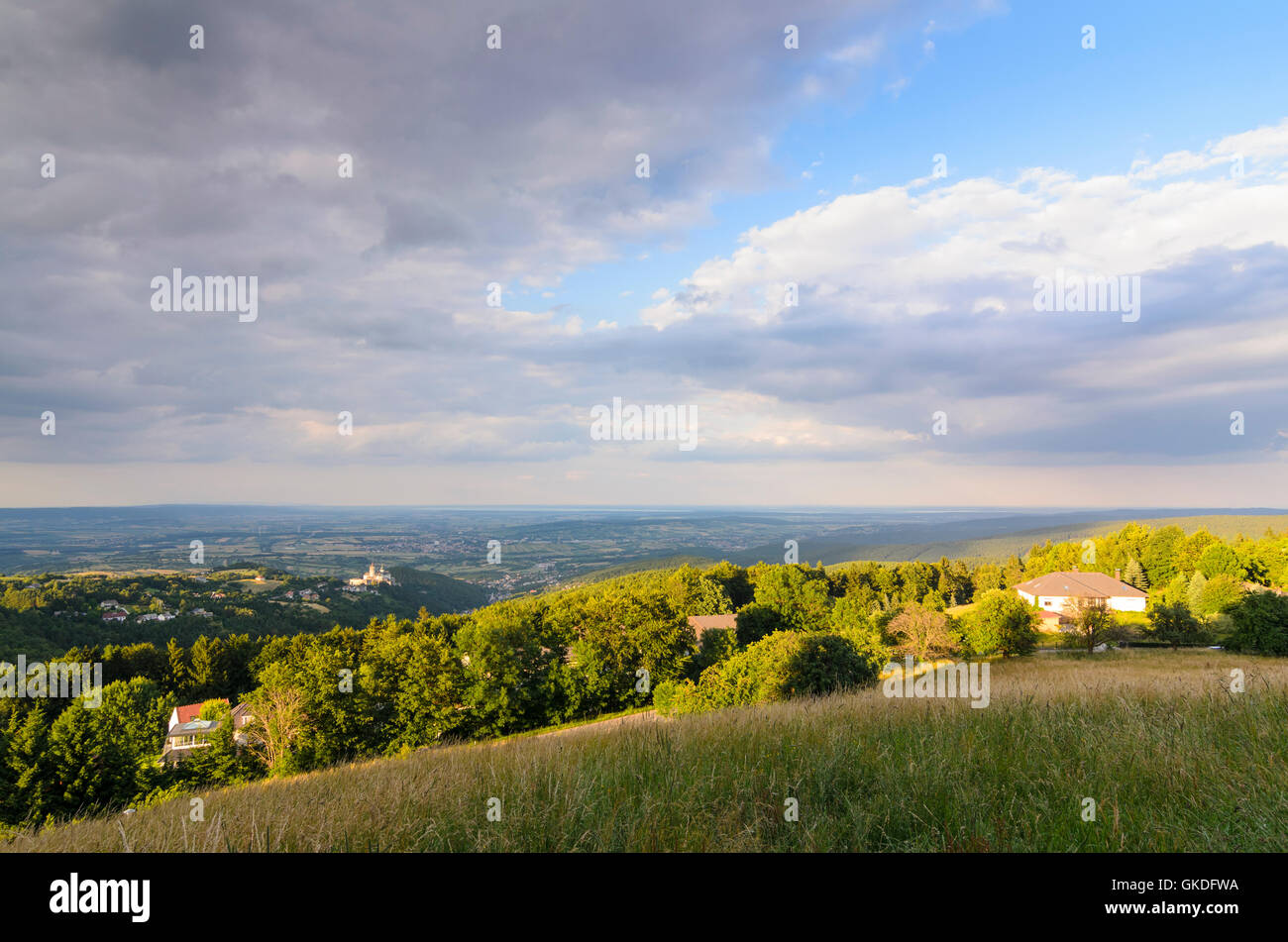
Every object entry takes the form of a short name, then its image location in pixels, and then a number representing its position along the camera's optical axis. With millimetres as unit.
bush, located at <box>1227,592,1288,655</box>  45031
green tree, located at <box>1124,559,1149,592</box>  98938
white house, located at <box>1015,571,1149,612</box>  85000
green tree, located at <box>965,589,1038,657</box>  52625
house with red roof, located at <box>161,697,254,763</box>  43594
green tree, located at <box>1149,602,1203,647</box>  55062
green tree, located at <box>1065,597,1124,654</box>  55219
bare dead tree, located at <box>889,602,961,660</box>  49281
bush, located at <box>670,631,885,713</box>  32844
